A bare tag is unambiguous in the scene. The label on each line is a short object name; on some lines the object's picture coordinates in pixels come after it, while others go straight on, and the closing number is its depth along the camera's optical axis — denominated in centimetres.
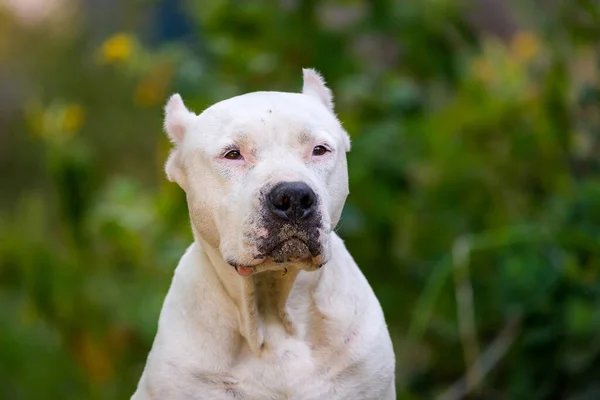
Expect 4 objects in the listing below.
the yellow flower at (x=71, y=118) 1036
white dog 505
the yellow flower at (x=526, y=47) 1173
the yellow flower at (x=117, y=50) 937
